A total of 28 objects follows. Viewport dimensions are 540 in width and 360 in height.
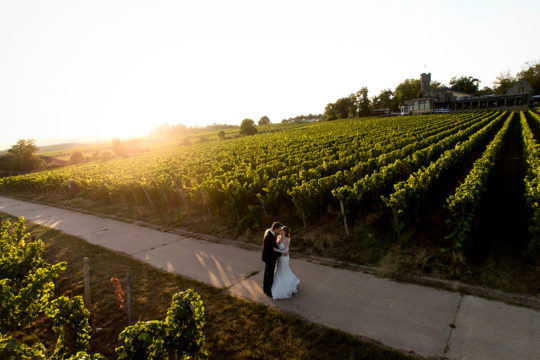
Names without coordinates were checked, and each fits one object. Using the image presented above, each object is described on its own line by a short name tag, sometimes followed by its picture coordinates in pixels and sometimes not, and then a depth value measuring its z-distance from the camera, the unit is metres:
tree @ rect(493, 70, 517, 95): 100.68
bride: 6.27
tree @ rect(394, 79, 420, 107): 102.56
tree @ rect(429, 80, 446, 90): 119.34
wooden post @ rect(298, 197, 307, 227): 10.09
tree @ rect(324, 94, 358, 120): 97.75
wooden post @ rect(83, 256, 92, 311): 6.30
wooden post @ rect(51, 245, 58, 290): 7.52
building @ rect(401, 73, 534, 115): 74.25
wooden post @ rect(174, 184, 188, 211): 14.32
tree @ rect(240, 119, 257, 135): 81.84
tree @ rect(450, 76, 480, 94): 113.19
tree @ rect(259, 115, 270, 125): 149.50
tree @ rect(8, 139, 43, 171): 52.45
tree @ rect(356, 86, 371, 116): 96.75
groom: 6.22
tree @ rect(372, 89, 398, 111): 105.56
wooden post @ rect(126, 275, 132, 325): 5.72
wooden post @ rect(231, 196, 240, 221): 11.77
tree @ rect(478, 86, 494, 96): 111.95
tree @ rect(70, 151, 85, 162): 62.74
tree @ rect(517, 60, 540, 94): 84.22
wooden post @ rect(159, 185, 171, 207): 15.20
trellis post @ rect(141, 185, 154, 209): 15.70
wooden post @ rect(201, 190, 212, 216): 12.88
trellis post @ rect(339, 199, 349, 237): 8.99
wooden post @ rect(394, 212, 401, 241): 8.05
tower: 93.91
